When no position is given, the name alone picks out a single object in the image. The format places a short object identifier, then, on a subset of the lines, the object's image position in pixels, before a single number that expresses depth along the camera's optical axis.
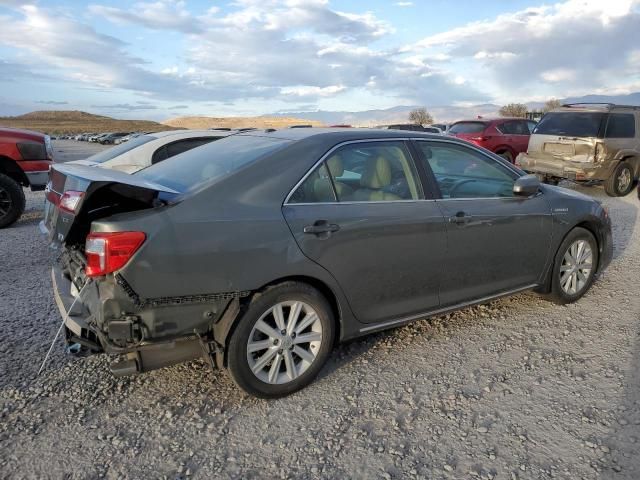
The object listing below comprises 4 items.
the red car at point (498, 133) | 13.48
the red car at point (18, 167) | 7.73
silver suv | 10.38
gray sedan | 2.66
